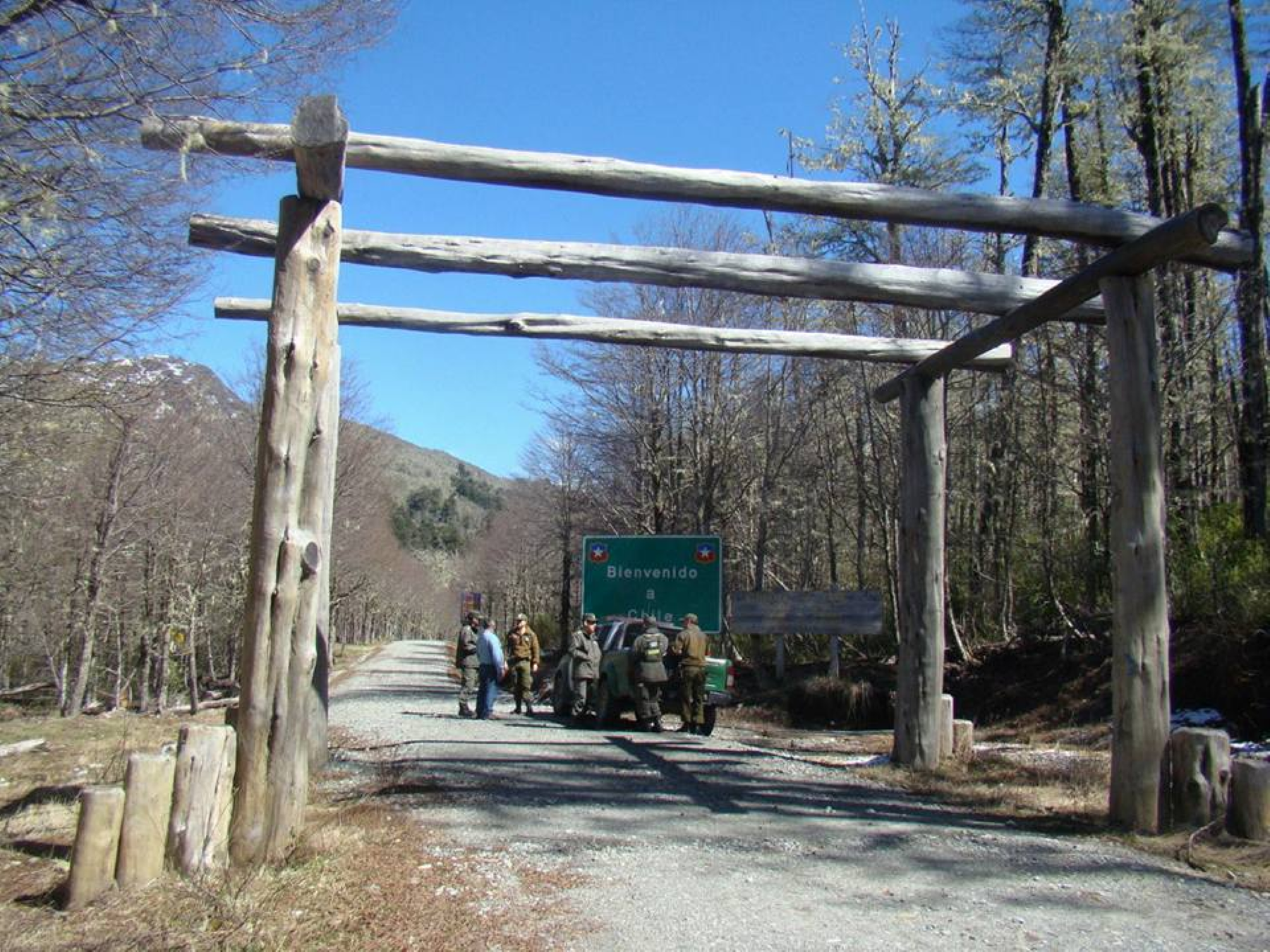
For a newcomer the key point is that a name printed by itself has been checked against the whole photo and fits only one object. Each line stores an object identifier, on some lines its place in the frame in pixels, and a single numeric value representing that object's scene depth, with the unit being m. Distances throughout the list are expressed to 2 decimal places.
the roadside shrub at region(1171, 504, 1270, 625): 13.39
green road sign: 21.97
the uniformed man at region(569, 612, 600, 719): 17.12
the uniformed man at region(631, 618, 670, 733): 14.95
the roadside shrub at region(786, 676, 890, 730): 19.48
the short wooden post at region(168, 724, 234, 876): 5.29
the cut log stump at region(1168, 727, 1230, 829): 7.19
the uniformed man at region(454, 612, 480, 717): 18.34
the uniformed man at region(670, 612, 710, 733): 15.04
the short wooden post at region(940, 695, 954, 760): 10.67
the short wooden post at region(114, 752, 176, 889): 5.05
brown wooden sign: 18.98
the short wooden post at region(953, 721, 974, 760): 11.09
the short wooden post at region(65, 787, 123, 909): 4.89
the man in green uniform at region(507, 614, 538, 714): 18.78
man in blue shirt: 16.84
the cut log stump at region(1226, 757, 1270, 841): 6.76
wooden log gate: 6.00
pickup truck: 15.78
